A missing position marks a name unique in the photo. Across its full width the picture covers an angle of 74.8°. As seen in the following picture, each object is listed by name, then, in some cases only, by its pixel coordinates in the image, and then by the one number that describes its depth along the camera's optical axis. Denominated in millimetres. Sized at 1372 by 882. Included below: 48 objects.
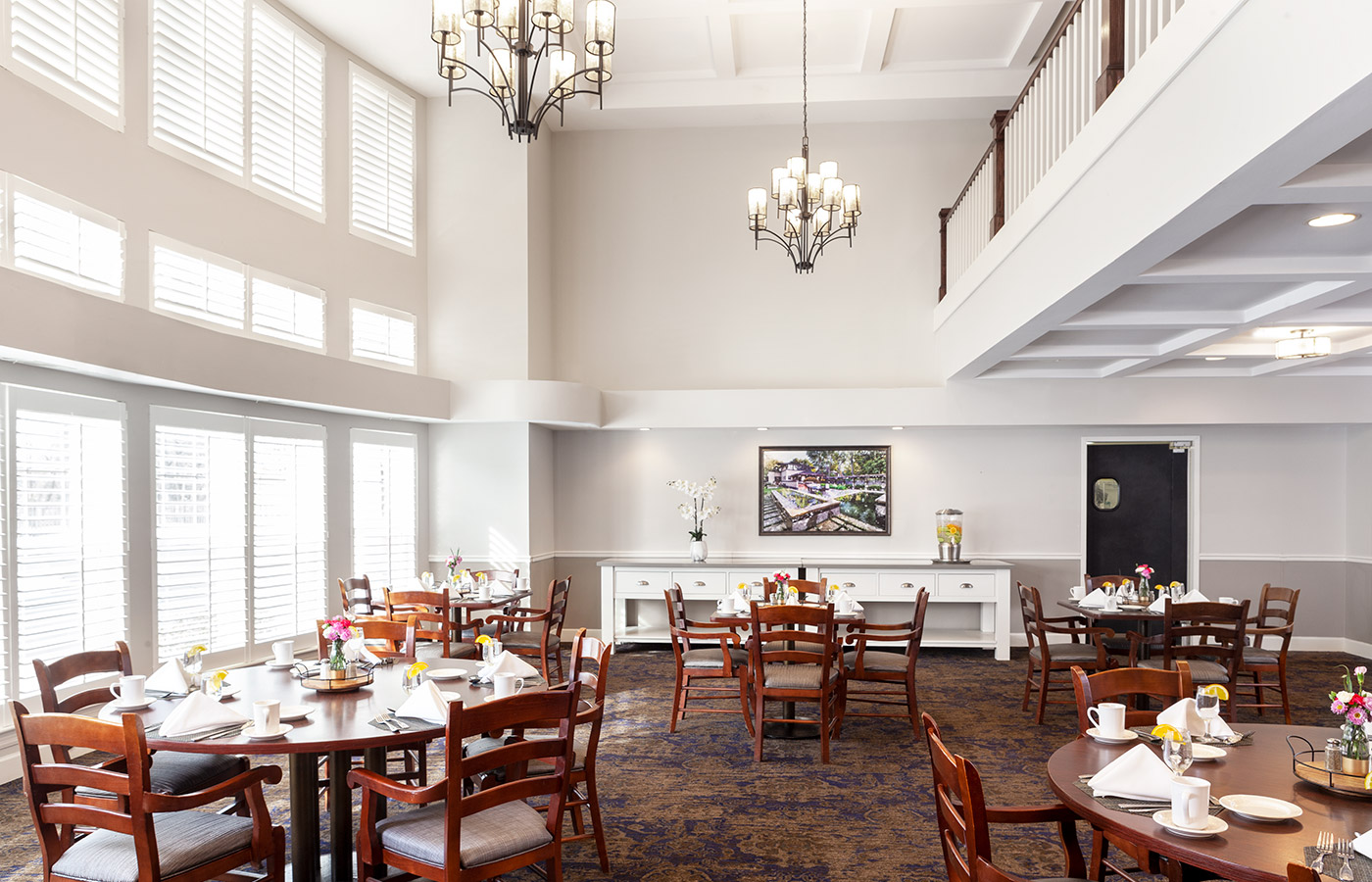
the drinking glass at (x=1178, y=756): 2828
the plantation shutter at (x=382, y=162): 9133
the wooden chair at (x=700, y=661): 6699
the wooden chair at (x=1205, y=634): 6133
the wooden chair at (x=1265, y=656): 6617
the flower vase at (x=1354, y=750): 2865
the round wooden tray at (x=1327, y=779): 2775
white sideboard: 9586
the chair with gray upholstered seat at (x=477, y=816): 3025
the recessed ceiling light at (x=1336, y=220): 4039
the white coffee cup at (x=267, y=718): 3342
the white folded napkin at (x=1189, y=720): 3359
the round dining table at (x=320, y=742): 3268
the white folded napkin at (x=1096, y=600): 7357
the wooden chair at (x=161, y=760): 3729
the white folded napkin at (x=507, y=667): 4242
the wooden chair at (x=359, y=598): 7496
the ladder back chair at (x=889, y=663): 6500
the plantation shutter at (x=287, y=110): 7812
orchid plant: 10477
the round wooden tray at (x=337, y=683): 4070
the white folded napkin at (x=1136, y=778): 2732
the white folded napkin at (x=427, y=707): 3529
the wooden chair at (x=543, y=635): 7022
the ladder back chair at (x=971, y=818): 2512
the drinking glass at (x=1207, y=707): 3412
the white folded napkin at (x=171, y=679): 4059
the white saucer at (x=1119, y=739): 3338
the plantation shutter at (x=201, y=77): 6766
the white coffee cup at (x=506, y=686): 3969
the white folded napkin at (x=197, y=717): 3367
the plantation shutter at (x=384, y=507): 9055
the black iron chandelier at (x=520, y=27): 4043
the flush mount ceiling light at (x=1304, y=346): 7027
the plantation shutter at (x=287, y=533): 7672
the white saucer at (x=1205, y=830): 2465
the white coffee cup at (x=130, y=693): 3785
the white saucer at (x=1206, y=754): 3115
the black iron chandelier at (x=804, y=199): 7188
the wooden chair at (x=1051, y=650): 6730
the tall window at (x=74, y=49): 5523
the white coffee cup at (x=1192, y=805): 2492
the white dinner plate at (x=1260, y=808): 2562
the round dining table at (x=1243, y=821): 2338
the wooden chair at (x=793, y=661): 5840
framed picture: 10422
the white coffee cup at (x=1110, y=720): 3352
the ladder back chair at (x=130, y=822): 2871
